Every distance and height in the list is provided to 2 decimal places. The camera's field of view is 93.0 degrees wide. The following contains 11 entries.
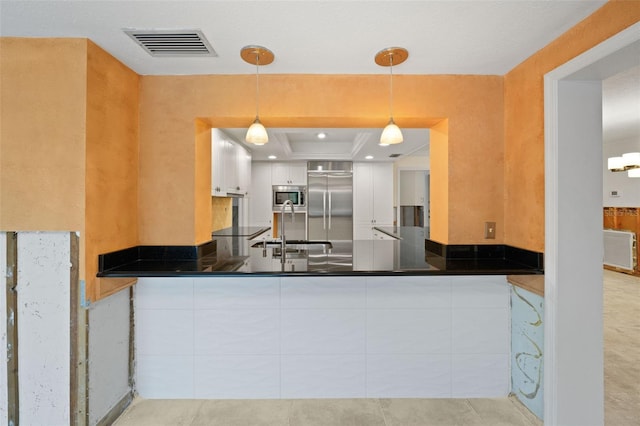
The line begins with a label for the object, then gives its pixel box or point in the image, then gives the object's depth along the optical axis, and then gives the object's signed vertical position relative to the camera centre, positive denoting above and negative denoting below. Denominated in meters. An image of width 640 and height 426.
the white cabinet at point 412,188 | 6.70 +0.56
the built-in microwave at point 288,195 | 5.55 +0.34
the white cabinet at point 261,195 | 5.50 +0.33
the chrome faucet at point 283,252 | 2.09 -0.30
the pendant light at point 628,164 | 4.70 +0.80
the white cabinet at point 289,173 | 5.57 +0.74
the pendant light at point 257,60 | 1.77 +0.94
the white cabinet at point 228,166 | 3.25 +0.59
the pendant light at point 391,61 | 1.78 +0.94
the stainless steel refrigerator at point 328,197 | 5.54 +0.30
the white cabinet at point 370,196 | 5.69 +0.33
